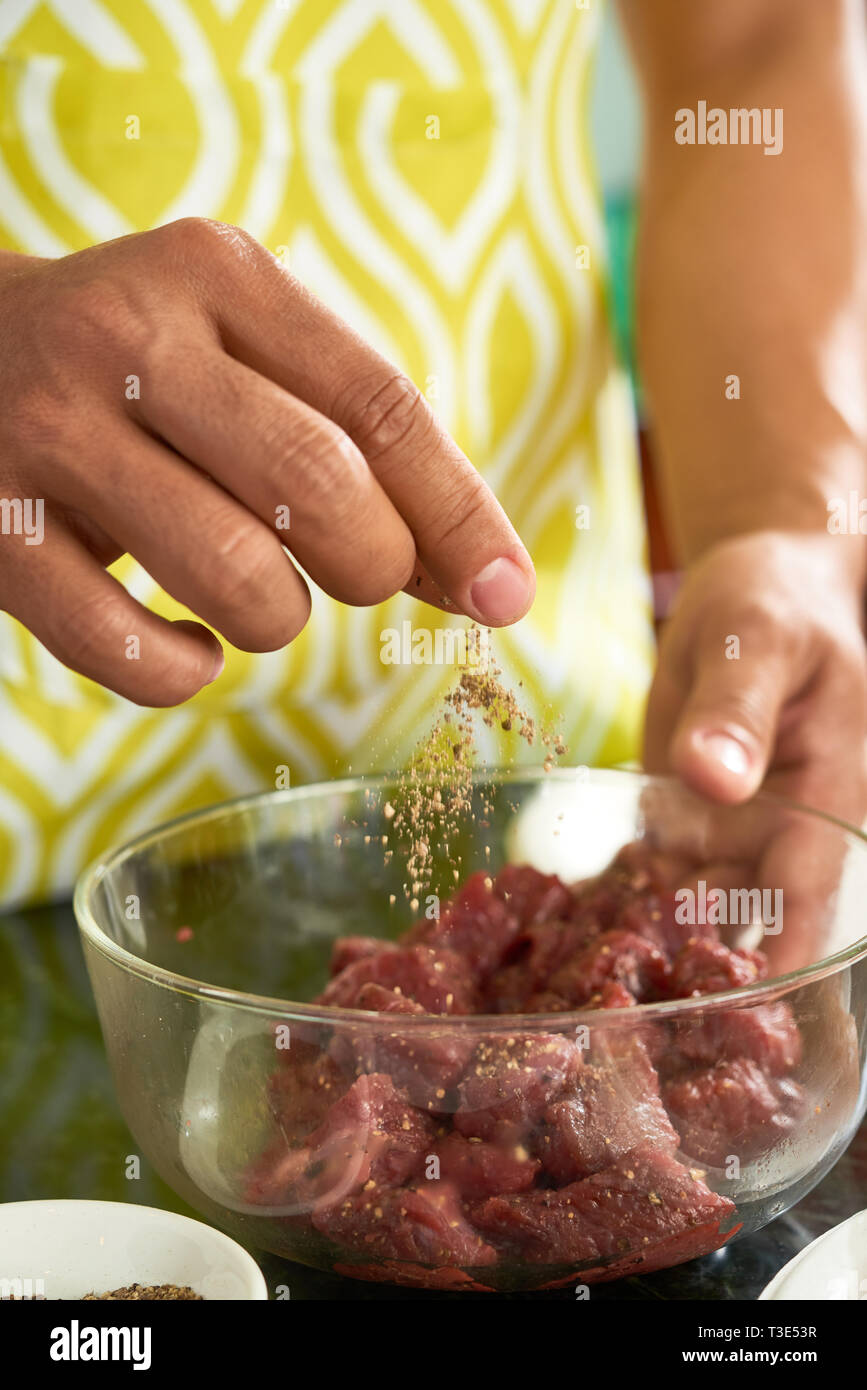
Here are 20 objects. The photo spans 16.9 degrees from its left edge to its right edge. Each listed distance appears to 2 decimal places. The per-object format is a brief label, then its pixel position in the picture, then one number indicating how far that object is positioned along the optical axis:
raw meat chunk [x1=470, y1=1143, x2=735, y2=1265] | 0.56
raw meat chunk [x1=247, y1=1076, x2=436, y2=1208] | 0.57
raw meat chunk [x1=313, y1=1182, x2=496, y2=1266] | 0.56
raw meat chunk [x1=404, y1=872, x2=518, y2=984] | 0.65
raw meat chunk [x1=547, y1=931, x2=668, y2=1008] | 0.63
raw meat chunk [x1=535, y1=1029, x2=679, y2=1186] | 0.56
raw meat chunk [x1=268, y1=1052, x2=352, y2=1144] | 0.57
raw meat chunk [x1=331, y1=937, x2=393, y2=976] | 0.67
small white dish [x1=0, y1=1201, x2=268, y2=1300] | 0.56
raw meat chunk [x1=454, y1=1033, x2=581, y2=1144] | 0.56
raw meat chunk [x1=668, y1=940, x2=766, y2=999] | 0.63
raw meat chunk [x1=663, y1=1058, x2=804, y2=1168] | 0.58
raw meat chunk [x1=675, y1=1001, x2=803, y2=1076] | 0.57
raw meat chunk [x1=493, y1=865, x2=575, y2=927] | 0.67
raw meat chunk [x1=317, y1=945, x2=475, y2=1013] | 0.63
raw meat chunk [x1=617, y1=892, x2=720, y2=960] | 0.66
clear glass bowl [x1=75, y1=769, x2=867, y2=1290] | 0.56
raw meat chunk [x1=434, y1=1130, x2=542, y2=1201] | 0.57
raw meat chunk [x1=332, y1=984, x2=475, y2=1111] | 0.56
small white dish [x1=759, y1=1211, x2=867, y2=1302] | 0.55
